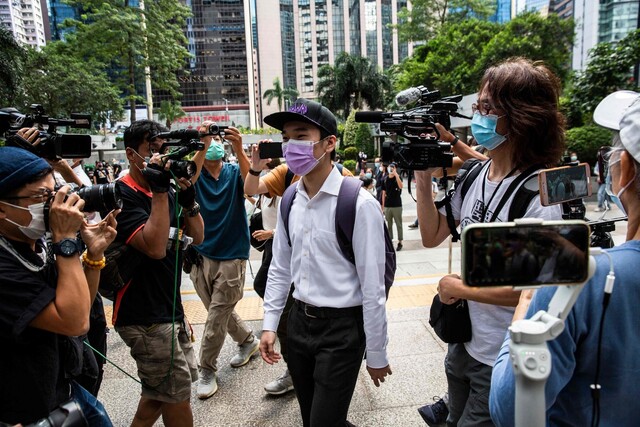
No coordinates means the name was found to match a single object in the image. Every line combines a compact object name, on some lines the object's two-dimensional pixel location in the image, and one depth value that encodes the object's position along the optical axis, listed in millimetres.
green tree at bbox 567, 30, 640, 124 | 14594
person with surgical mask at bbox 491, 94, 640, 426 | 926
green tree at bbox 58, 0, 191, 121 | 16203
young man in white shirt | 2027
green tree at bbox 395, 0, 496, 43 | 29875
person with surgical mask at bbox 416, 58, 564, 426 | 1747
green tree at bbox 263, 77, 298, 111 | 65875
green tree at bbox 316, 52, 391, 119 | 40469
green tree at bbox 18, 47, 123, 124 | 18938
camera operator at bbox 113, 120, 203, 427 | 2355
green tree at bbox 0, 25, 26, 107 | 13312
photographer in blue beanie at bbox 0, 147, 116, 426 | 1520
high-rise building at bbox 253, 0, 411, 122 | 87312
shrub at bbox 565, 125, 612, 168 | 14061
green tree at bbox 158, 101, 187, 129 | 48384
